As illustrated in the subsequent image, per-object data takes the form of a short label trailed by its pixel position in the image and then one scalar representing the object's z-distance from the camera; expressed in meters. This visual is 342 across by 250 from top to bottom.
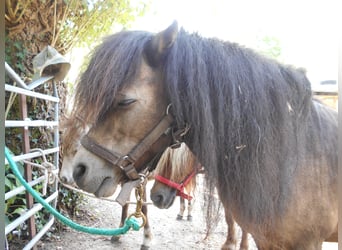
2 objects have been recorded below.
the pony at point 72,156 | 1.10
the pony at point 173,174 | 1.63
